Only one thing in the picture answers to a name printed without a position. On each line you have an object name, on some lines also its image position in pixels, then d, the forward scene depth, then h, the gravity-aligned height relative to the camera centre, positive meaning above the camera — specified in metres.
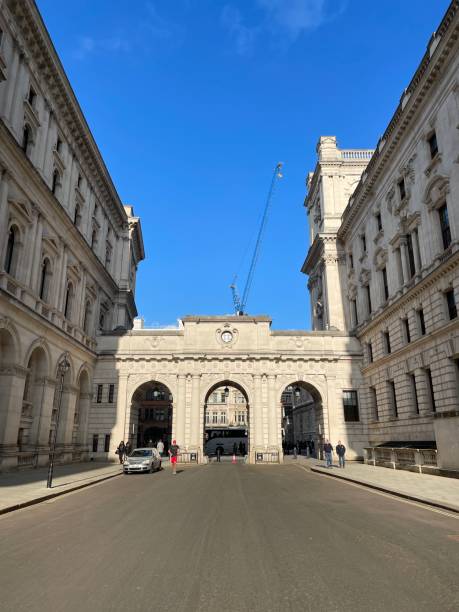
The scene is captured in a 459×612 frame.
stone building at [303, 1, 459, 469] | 24.20 +11.85
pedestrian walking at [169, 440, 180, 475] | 25.42 -0.37
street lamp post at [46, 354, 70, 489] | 16.97 -0.39
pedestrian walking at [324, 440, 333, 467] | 29.45 -0.41
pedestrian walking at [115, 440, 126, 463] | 33.84 -0.18
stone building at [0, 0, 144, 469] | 23.70 +12.39
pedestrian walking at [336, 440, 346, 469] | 28.89 -0.40
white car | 25.66 -0.75
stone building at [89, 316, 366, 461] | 37.12 +6.10
